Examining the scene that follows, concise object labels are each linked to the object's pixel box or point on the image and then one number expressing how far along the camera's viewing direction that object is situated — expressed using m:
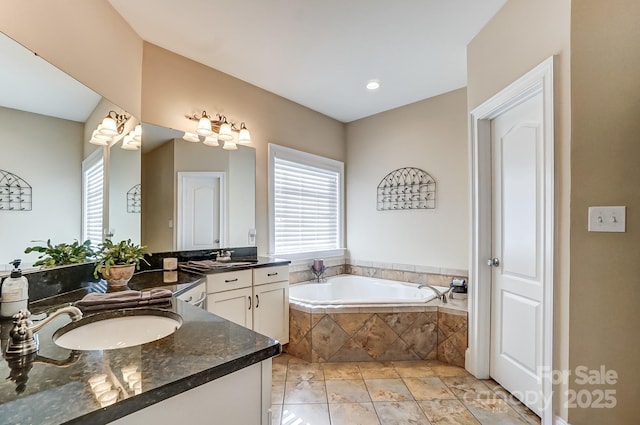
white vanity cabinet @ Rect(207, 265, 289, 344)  2.33
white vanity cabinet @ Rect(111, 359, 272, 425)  0.70
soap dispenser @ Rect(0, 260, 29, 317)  1.17
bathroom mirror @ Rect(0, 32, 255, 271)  1.31
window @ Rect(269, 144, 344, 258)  3.43
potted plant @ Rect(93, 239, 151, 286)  1.76
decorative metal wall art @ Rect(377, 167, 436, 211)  3.46
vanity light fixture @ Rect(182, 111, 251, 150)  2.71
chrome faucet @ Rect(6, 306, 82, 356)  0.85
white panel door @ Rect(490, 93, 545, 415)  1.94
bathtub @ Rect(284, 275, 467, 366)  2.69
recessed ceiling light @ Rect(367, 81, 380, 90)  3.11
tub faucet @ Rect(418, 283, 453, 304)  2.85
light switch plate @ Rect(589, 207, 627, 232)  1.44
